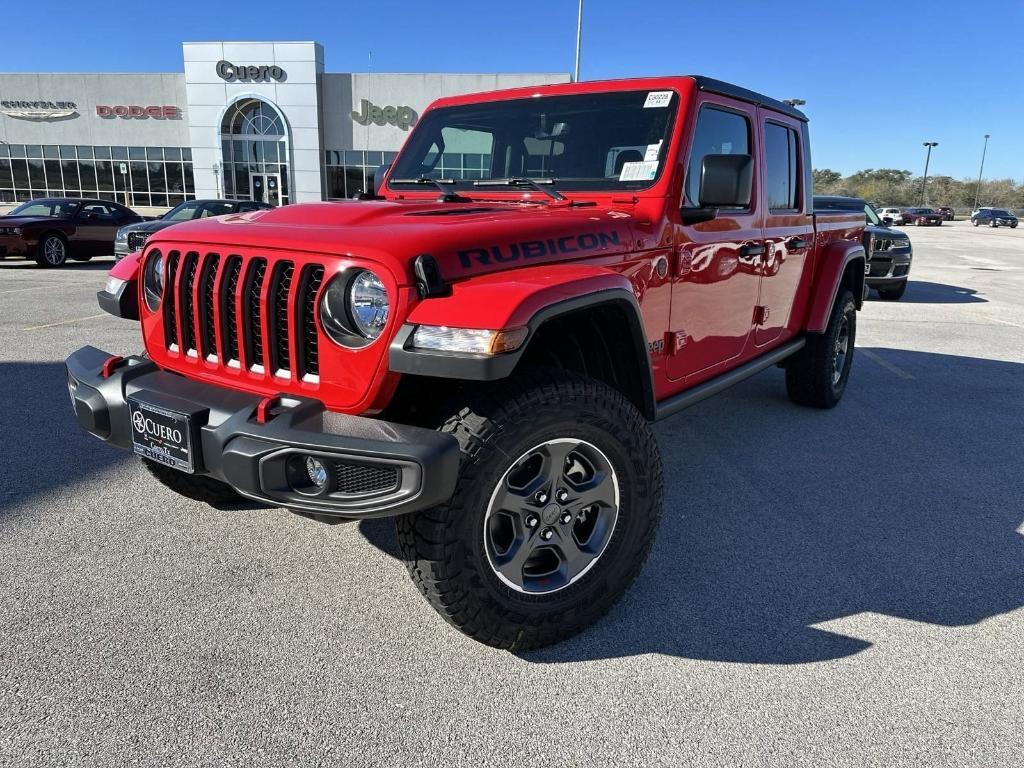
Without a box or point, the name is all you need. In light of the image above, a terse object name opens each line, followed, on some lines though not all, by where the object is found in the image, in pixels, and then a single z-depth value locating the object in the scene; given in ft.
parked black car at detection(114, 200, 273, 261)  39.27
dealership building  107.45
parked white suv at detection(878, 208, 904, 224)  157.48
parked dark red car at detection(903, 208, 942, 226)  169.48
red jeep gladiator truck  6.76
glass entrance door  111.34
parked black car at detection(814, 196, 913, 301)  37.37
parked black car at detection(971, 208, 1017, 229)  172.14
